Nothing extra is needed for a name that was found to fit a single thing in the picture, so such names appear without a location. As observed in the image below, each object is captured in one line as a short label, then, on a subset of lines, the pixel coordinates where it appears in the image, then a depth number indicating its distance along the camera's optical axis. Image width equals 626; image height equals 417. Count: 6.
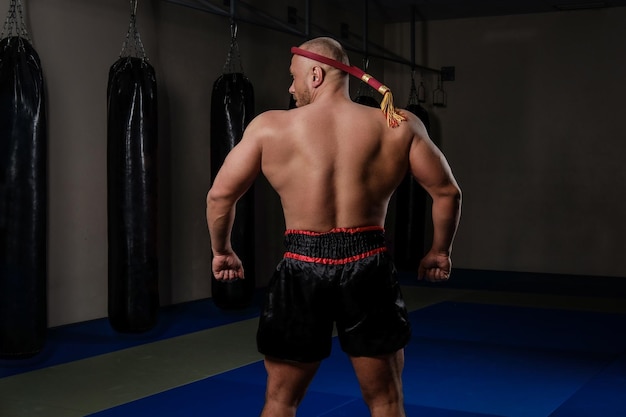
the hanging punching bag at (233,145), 6.19
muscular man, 2.42
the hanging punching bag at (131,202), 5.19
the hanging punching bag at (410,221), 9.23
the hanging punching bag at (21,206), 4.42
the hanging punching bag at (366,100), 8.14
